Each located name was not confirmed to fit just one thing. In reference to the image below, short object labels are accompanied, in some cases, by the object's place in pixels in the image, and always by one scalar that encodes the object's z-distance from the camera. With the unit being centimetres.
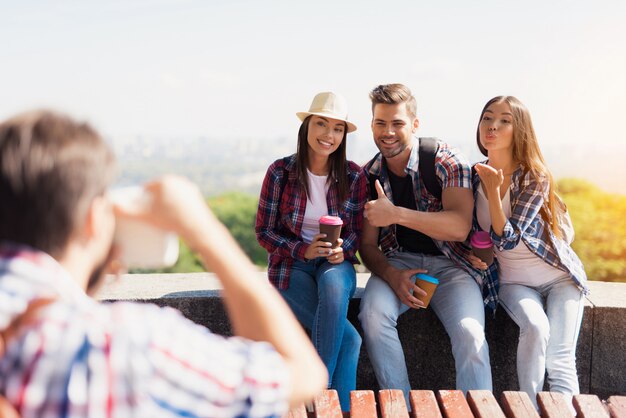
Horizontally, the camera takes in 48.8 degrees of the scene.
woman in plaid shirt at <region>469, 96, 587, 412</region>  355
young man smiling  361
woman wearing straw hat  378
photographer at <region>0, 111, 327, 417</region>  103
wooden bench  250
